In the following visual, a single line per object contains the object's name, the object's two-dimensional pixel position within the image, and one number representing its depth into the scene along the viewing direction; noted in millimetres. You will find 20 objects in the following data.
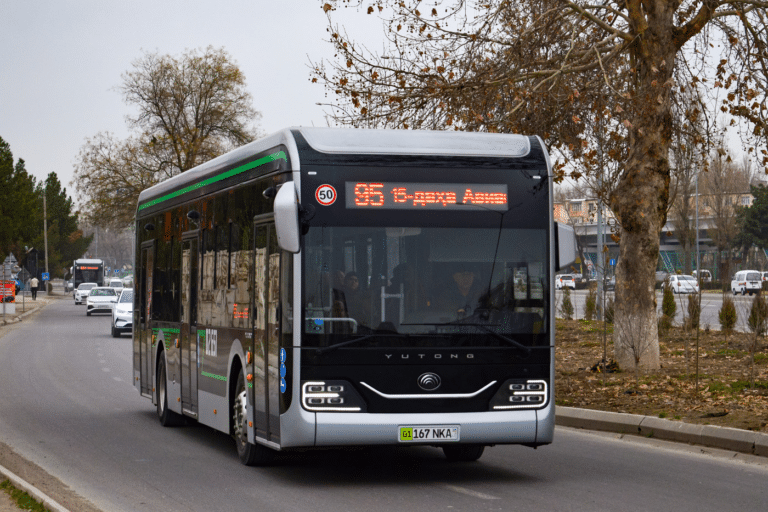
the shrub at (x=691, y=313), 24542
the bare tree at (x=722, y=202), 72125
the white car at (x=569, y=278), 83425
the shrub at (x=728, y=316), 26688
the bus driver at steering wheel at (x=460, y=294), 9250
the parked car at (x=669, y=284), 27750
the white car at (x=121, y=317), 39812
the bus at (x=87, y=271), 97625
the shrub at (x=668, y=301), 29656
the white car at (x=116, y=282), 114675
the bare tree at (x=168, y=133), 66438
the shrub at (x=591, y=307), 34719
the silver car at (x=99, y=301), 61000
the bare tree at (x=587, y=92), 17609
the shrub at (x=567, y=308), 34344
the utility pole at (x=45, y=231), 105812
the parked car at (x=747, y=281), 66188
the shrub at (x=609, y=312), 27227
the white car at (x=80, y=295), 82062
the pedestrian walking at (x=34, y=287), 88750
